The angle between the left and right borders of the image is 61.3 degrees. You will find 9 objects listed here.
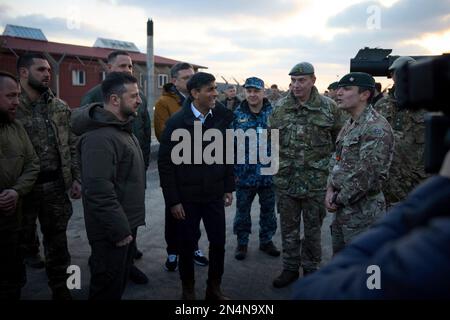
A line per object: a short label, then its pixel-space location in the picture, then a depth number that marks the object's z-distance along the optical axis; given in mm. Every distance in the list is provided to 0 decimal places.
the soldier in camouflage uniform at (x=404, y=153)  3936
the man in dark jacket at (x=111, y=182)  2441
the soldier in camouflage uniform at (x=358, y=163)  2914
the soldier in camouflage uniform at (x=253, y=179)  4641
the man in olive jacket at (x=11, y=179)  2904
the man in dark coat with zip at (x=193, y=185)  3350
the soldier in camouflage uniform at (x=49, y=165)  3393
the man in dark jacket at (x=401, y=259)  733
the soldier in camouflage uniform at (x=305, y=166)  3836
